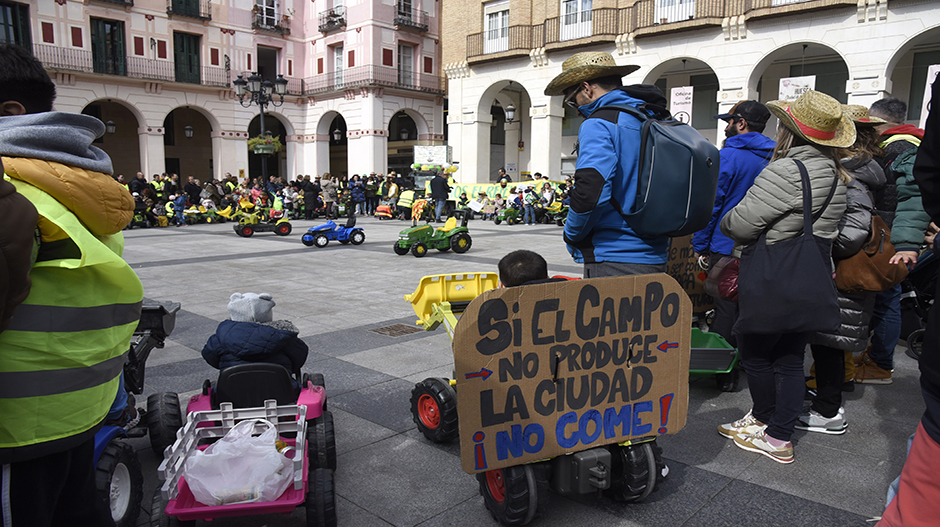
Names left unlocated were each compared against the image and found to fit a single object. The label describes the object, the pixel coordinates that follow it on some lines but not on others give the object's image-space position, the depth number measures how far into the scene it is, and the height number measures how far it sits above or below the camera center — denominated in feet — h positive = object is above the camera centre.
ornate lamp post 61.82 +9.82
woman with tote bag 9.59 -0.92
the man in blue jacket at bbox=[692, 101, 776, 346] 13.30 +0.56
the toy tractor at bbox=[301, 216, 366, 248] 42.32 -3.45
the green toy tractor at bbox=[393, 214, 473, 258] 36.86 -3.30
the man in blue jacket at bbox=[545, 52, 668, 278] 8.90 +0.19
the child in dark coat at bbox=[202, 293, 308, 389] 9.48 -2.41
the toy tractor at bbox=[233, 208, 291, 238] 50.67 -3.49
